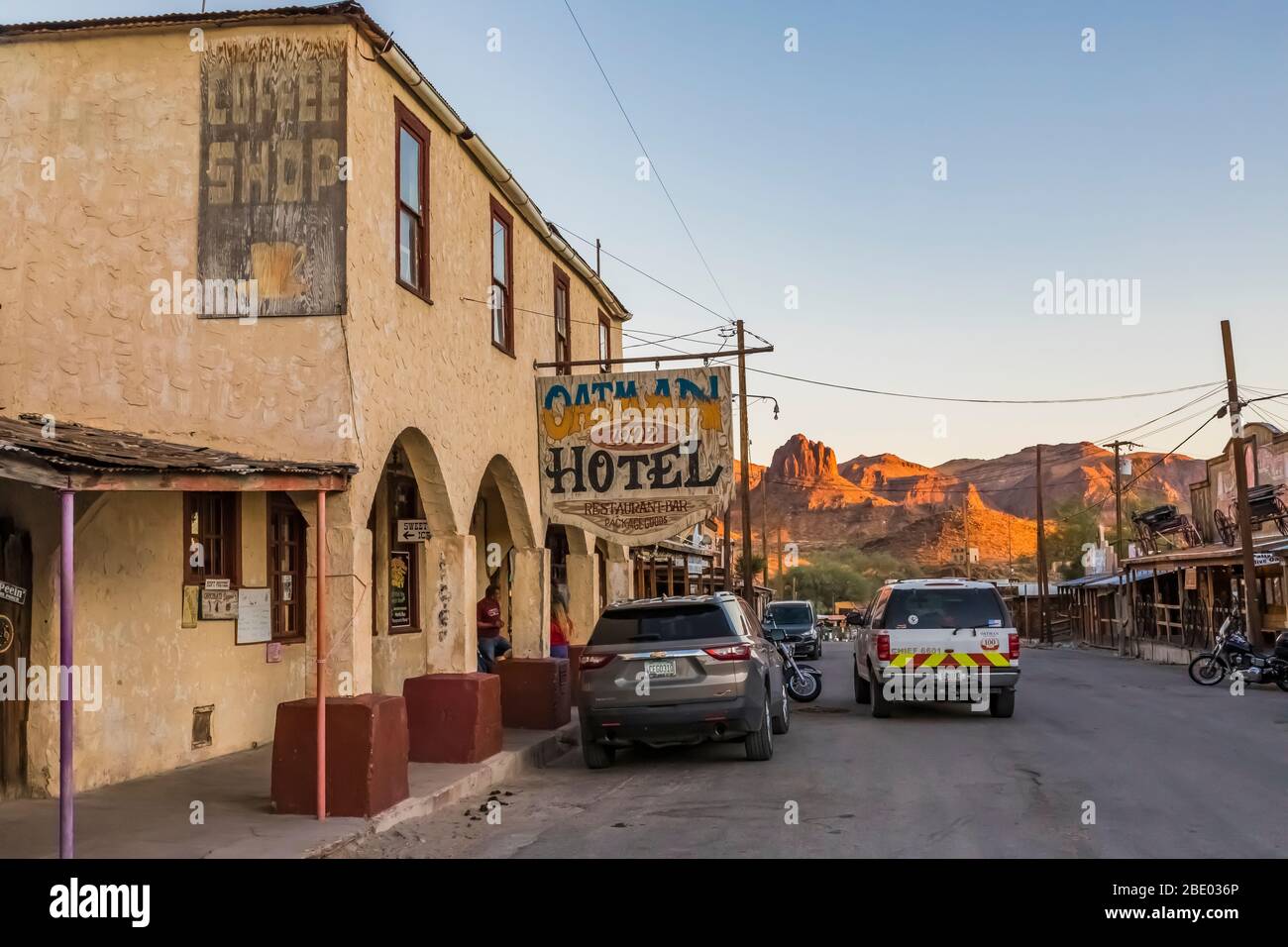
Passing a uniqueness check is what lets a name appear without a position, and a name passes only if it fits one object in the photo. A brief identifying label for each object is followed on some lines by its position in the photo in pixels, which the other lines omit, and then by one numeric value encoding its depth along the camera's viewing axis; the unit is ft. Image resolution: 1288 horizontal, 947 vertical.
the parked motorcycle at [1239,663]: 72.69
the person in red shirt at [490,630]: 52.90
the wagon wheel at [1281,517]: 108.88
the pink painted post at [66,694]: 21.98
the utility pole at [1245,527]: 93.25
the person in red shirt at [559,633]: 58.54
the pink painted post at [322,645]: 29.63
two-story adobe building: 33.86
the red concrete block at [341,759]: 29.68
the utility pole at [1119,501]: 181.98
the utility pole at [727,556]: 116.13
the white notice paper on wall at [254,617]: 41.70
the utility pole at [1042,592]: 181.23
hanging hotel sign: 53.88
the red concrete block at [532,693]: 49.47
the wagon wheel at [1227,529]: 118.42
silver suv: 38.93
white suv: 51.93
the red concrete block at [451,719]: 38.75
